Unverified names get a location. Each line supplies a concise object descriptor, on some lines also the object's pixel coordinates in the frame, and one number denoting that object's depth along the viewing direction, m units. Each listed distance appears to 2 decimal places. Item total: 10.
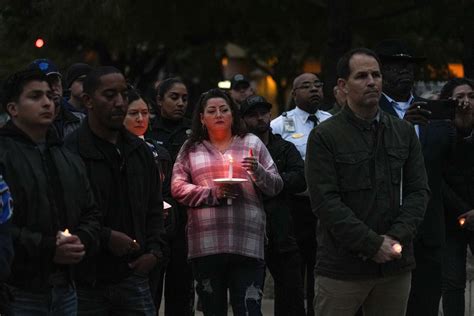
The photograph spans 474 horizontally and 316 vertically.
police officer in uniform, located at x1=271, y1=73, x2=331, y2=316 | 17.34
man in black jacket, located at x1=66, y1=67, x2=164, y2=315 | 11.72
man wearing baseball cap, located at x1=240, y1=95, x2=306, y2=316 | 16.28
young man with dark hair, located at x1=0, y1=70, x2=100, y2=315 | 10.69
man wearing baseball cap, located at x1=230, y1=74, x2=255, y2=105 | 23.63
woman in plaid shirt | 14.76
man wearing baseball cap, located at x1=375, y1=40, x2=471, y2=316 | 14.57
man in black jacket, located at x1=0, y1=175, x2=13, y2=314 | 9.61
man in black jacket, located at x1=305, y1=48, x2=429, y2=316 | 11.74
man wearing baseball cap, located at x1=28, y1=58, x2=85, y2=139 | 14.73
